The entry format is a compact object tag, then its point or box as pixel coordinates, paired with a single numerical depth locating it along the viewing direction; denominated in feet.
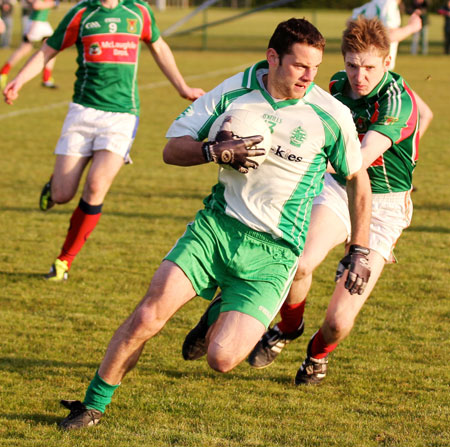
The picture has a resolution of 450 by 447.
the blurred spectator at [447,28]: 108.06
